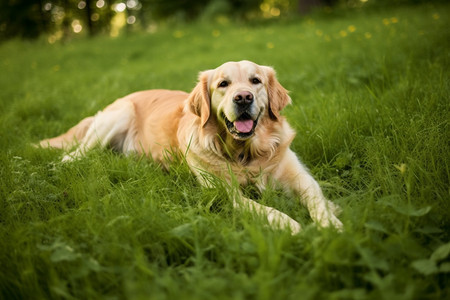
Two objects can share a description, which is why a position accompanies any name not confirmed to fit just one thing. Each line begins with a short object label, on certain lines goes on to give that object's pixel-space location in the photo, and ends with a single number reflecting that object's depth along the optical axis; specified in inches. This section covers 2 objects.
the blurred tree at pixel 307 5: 521.6
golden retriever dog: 97.8
